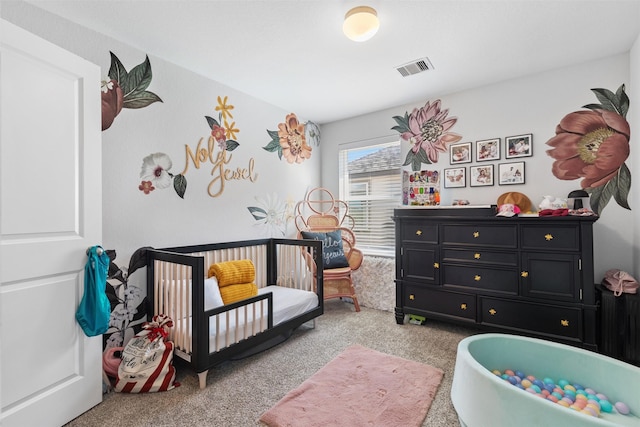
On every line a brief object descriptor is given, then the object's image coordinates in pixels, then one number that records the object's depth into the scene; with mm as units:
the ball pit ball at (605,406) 1460
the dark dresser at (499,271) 2186
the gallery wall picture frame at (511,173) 2805
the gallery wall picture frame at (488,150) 2943
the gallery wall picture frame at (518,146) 2767
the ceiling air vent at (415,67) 2507
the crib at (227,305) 1897
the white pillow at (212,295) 2158
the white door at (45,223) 1415
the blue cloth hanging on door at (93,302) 1660
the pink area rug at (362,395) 1604
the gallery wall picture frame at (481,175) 2967
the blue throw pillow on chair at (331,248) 3491
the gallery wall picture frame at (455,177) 3121
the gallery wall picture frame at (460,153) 3104
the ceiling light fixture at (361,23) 1808
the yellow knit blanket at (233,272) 2391
